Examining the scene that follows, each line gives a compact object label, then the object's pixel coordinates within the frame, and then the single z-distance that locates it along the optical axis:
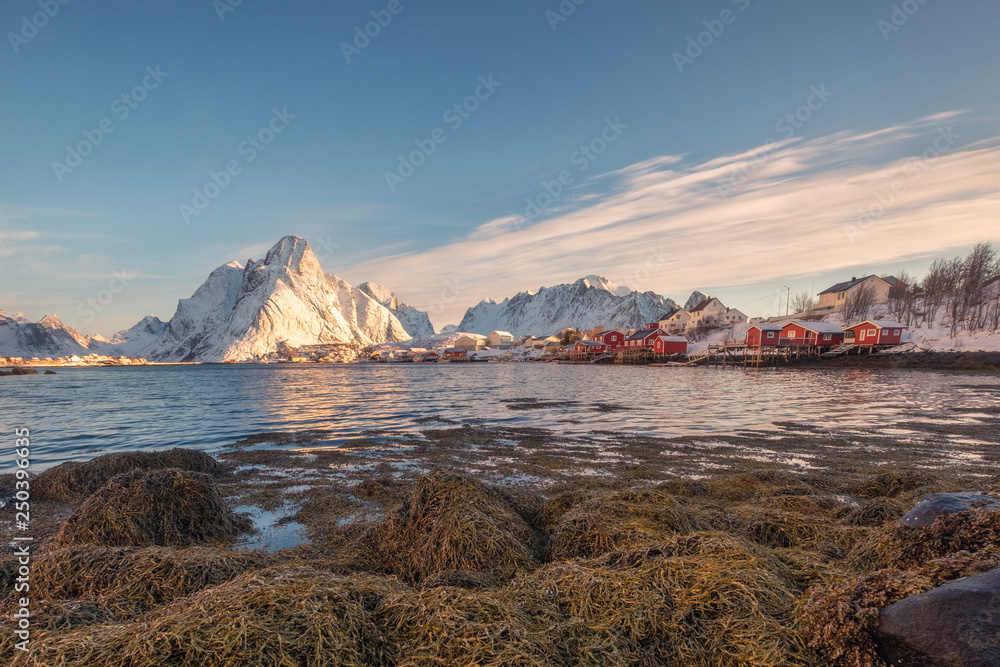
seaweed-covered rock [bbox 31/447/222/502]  9.98
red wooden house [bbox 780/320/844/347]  75.25
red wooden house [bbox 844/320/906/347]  69.94
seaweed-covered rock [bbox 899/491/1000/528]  3.74
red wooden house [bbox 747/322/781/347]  79.75
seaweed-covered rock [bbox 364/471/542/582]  5.11
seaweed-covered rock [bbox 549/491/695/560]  5.08
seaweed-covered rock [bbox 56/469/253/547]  6.40
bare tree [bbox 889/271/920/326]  84.96
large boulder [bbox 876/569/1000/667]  2.23
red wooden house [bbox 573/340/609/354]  117.06
